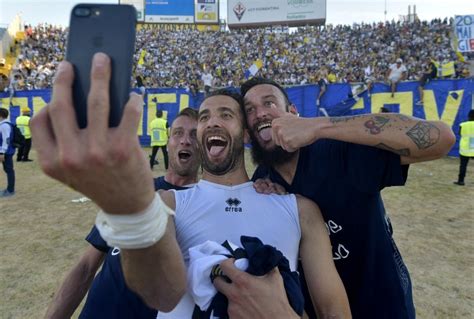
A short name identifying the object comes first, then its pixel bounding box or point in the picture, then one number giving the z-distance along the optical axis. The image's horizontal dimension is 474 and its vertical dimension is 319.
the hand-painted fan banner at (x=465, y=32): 14.75
